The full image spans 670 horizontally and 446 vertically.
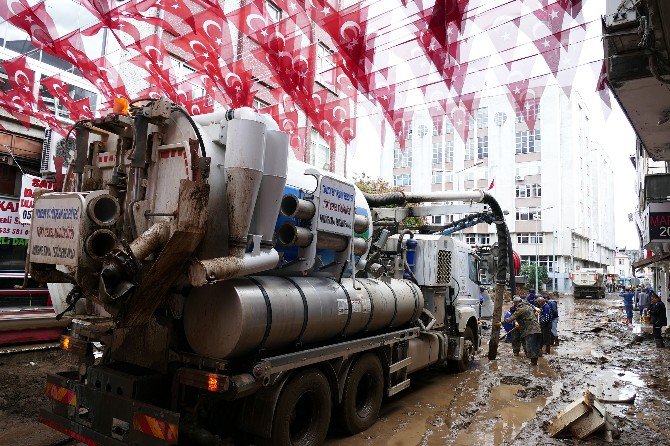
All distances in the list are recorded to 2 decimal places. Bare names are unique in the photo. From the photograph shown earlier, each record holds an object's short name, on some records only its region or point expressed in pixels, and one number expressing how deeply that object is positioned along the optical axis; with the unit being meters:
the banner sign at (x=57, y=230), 3.93
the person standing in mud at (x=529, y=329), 11.26
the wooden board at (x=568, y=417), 6.07
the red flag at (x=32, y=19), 8.99
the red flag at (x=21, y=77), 11.57
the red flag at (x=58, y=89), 12.45
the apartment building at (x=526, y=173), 50.19
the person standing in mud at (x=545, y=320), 12.60
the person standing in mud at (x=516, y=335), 12.40
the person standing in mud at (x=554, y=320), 12.77
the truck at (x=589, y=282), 43.12
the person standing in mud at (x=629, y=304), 20.36
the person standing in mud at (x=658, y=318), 14.68
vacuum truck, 3.96
